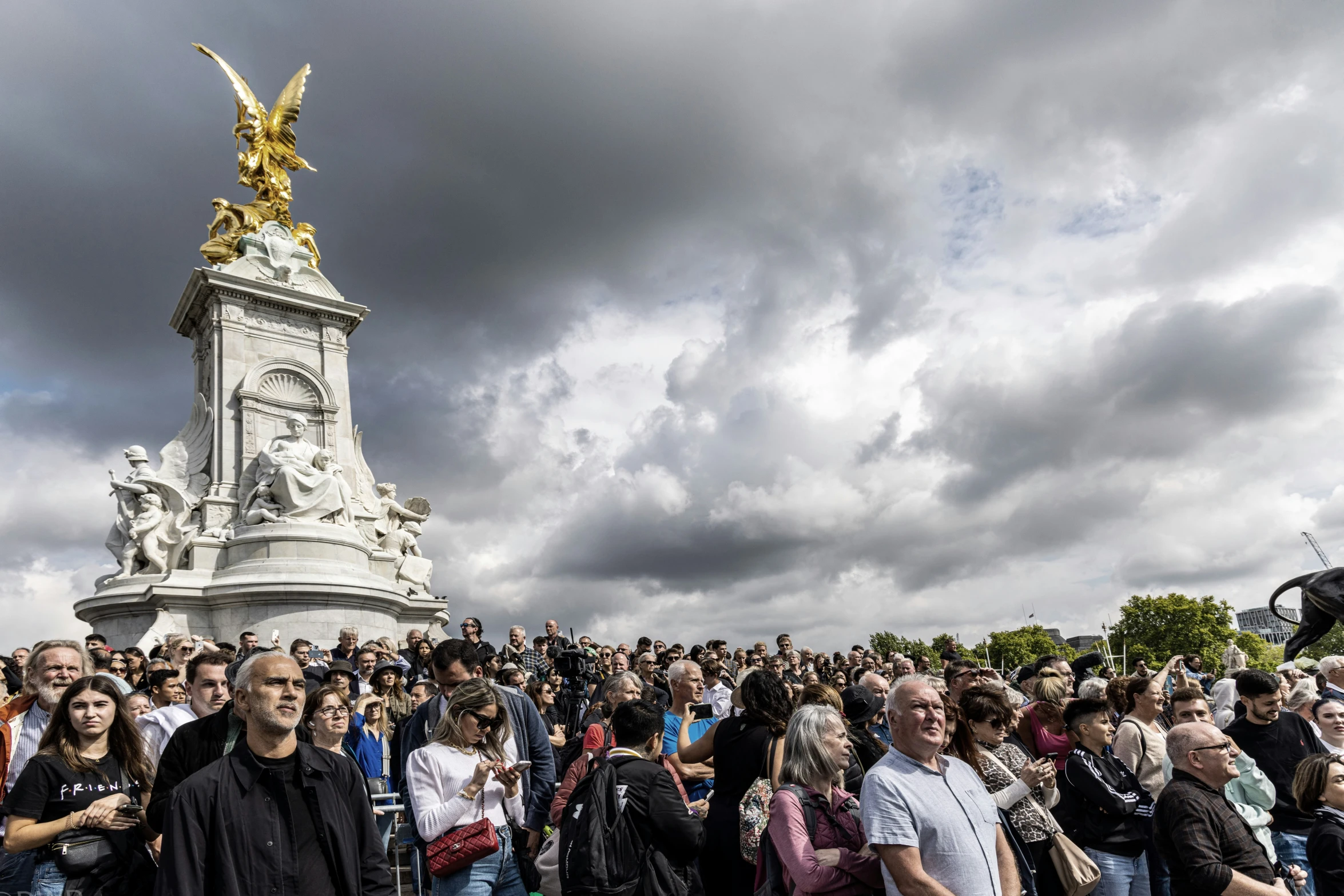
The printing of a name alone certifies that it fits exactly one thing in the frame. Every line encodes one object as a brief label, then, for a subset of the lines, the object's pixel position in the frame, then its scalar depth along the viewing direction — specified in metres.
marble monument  18.00
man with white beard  5.04
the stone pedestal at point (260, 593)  17.75
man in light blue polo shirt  3.64
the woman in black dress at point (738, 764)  4.79
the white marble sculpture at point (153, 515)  18.86
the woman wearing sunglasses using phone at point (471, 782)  4.61
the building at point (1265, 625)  156.50
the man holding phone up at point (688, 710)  6.11
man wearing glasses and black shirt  4.26
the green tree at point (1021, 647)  75.06
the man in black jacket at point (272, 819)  3.23
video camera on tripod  9.00
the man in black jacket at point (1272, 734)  6.45
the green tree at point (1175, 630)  57.94
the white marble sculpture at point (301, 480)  19.61
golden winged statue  23.42
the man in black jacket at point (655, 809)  4.27
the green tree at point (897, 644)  74.06
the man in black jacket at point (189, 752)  3.93
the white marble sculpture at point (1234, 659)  11.58
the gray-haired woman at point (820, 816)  3.87
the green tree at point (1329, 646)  64.62
